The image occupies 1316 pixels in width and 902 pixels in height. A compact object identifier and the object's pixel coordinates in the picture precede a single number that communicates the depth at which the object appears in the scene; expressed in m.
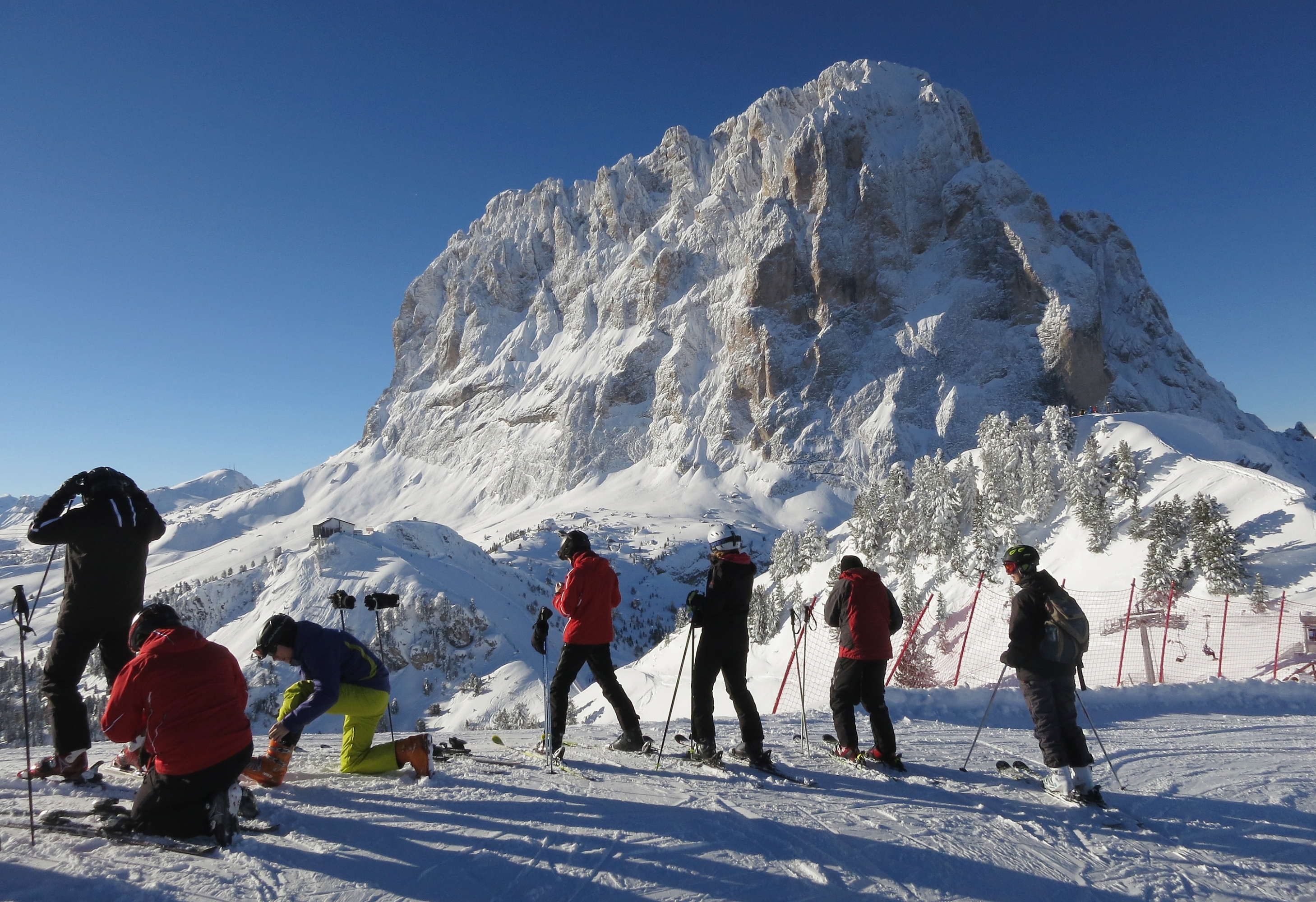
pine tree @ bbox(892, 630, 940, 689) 21.19
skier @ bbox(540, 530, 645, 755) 5.75
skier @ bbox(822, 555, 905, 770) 5.83
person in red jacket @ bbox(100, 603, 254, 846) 3.75
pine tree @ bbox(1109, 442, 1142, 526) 25.47
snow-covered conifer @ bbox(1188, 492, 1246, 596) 16.70
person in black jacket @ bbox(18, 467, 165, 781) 4.79
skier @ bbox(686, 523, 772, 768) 5.46
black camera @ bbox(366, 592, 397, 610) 6.33
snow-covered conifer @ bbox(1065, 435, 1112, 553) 23.80
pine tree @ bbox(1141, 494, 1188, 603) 18.22
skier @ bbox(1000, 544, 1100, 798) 5.16
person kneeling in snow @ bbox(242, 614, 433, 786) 4.70
